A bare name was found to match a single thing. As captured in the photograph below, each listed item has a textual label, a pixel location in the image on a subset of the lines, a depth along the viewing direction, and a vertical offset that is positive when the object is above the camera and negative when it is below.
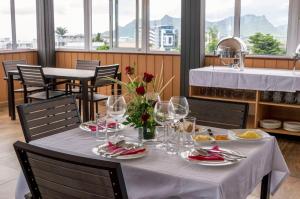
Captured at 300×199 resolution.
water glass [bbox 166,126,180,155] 1.65 -0.40
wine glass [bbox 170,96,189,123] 1.78 -0.27
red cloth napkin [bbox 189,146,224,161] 1.50 -0.42
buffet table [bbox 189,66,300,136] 4.07 -0.41
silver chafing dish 4.57 +0.01
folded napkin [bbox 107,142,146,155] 1.57 -0.42
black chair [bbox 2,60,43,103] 5.15 -0.26
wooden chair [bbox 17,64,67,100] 4.64 -0.38
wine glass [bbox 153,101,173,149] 1.75 -0.30
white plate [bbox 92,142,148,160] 1.54 -0.43
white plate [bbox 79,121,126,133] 1.94 -0.40
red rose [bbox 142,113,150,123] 1.72 -0.30
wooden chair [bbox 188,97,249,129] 2.20 -0.37
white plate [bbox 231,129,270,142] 1.77 -0.40
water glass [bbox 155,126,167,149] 1.73 -0.42
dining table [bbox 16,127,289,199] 1.35 -0.46
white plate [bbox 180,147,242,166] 1.46 -0.43
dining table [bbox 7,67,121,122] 4.42 -0.33
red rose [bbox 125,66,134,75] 1.83 -0.10
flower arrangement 1.76 -0.26
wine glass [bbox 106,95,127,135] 1.89 -0.29
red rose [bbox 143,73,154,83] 1.75 -0.13
